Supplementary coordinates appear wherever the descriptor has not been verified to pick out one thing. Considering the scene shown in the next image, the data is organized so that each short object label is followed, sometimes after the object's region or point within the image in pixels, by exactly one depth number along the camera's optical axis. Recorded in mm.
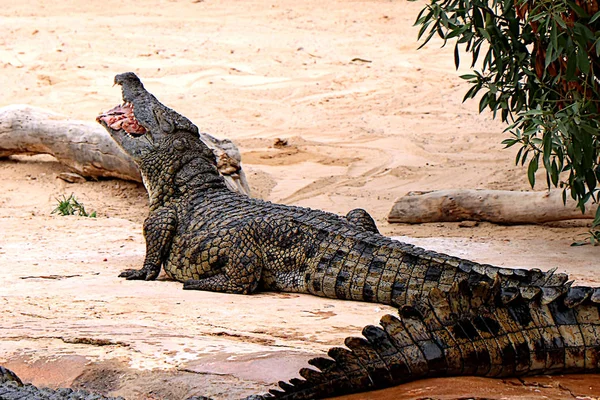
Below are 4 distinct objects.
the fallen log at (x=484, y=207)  13234
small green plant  14820
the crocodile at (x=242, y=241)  9305
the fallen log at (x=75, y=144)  15312
